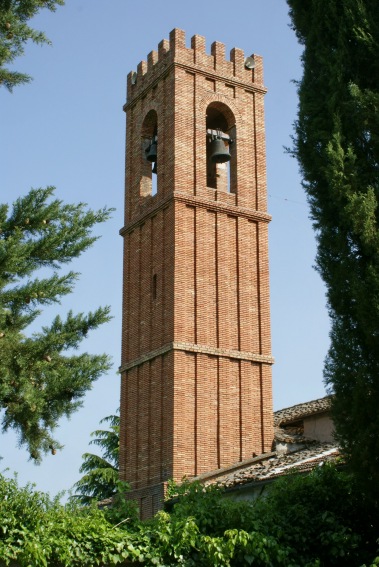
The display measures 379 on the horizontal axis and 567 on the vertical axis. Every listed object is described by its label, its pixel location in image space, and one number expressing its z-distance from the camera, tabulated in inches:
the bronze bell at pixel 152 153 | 952.3
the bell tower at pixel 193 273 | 835.4
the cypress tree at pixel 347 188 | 460.1
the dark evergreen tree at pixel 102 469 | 1149.7
